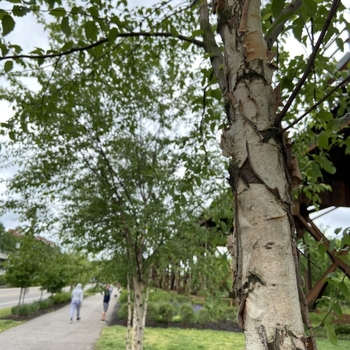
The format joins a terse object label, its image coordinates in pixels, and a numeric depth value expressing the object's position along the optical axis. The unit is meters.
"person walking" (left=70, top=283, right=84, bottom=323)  12.99
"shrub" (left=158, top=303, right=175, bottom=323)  12.80
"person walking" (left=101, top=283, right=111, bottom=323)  13.16
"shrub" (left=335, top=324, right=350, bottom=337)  10.58
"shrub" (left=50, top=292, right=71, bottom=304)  20.38
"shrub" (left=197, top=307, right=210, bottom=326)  12.56
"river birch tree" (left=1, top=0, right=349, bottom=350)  0.90
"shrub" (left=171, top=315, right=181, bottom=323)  12.86
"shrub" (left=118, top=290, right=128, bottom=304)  17.72
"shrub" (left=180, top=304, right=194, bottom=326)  12.70
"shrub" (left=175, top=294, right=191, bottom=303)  14.56
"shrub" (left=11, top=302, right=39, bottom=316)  14.14
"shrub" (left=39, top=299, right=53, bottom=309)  17.28
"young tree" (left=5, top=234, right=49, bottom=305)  14.48
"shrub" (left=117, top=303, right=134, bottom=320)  13.20
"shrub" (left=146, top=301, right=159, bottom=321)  12.91
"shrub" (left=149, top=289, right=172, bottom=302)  16.13
